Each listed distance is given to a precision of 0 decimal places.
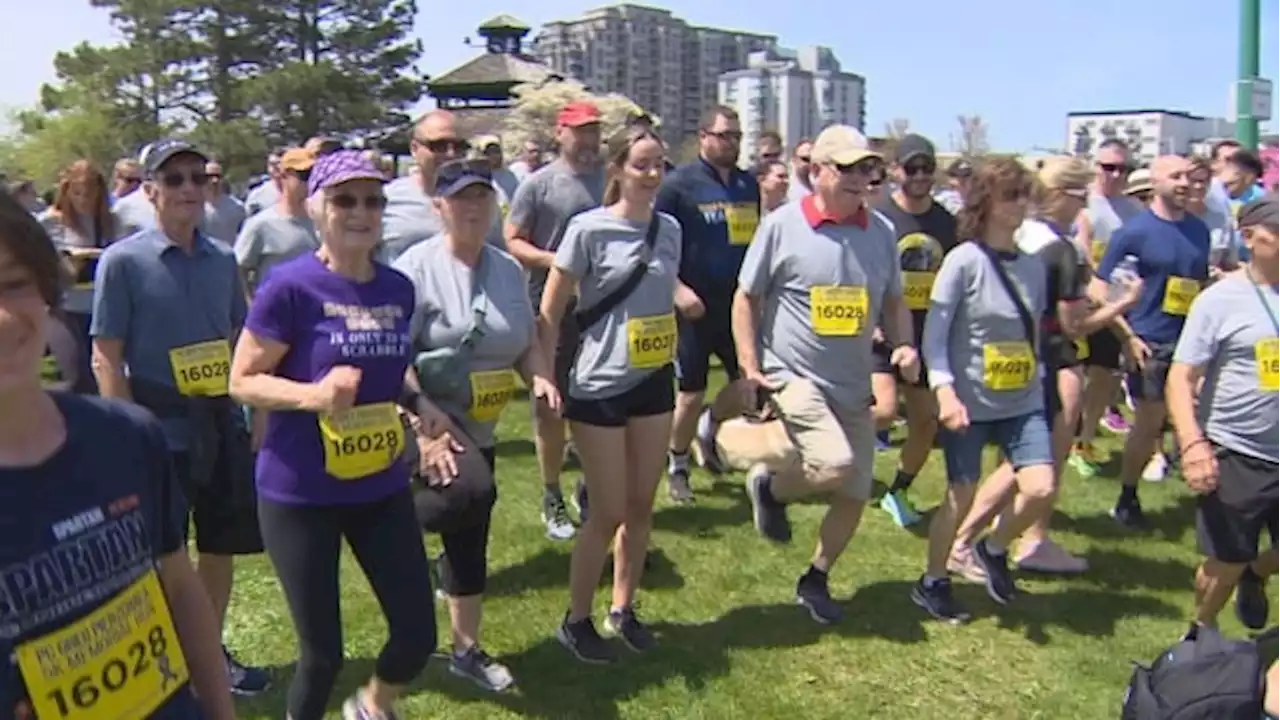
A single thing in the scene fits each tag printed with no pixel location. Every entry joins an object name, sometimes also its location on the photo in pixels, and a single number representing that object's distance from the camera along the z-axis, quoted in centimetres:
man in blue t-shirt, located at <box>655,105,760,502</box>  713
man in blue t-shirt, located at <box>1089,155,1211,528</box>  676
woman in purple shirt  347
